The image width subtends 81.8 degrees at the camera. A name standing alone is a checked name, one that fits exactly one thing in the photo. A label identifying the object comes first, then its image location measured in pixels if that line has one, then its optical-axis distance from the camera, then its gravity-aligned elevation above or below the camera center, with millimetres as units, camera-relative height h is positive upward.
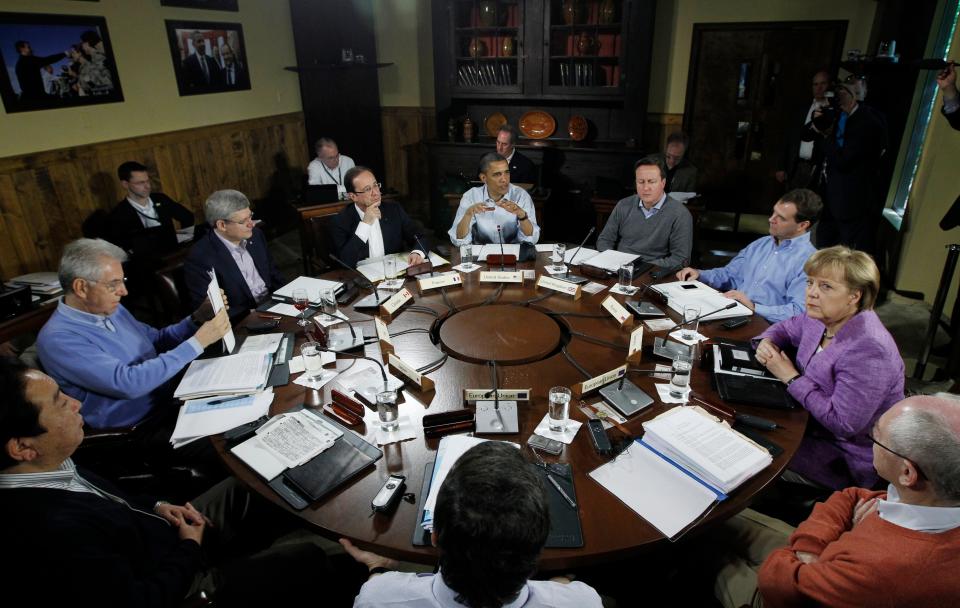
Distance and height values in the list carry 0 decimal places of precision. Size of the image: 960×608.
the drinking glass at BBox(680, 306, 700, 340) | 2182 -847
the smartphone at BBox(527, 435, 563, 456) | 1588 -935
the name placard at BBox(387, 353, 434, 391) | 1845 -866
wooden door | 5480 +20
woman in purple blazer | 1723 -836
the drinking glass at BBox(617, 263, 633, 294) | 2561 -790
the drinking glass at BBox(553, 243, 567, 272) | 2916 -765
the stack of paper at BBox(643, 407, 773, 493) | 1474 -917
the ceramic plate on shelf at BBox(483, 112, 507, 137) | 6082 -220
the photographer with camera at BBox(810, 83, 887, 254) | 4062 -497
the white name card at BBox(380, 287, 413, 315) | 2402 -828
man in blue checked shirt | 2529 -758
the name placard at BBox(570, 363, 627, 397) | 1798 -871
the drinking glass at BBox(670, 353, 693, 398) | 1816 -865
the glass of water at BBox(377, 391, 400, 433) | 1669 -883
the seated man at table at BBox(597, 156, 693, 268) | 3164 -688
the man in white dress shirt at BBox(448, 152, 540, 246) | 3334 -655
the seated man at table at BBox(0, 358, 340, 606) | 1193 -967
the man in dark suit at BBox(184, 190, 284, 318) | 2680 -701
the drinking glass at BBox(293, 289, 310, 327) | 2414 -822
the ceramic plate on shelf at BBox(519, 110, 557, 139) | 5938 -244
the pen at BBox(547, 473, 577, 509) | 1411 -956
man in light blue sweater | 1959 -843
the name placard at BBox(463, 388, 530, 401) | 1765 -883
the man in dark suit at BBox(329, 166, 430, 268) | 3189 -685
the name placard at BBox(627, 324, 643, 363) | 1975 -825
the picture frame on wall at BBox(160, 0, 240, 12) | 4481 +794
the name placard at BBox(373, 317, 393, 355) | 2031 -814
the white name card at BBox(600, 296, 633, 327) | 2254 -829
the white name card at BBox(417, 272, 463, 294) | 2672 -824
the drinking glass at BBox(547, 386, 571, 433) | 1664 -879
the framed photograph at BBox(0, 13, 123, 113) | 3426 +260
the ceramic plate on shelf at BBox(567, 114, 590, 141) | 5777 -273
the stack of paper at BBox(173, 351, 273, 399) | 1875 -908
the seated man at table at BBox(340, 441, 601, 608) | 971 -714
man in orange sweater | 1129 -893
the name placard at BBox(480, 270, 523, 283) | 2756 -826
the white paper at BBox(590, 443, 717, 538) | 1386 -967
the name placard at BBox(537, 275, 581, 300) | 2549 -823
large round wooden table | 1357 -917
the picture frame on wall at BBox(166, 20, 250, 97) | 4574 +381
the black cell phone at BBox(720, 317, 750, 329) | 2283 -870
